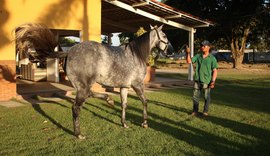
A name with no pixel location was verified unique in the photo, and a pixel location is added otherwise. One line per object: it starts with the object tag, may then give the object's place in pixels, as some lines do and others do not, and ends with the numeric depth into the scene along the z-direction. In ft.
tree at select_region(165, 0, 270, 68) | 54.51
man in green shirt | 17.17
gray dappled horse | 12.48
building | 21.93
